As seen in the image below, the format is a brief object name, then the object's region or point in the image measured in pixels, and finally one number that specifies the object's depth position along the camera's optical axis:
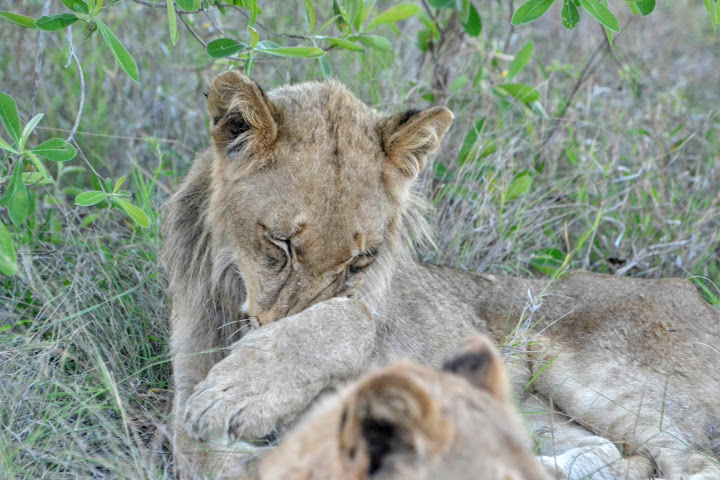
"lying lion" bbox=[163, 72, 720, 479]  6.50
